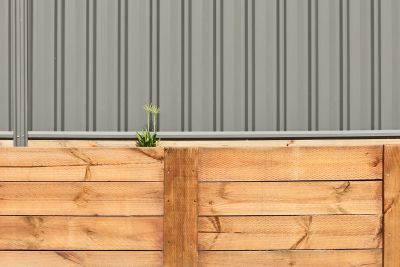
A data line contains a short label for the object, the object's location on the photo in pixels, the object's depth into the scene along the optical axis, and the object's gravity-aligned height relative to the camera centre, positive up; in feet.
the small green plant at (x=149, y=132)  14.73 -0.06
